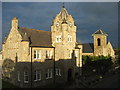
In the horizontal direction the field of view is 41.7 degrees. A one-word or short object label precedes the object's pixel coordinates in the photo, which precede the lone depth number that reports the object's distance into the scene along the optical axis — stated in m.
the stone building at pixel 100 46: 68.58
